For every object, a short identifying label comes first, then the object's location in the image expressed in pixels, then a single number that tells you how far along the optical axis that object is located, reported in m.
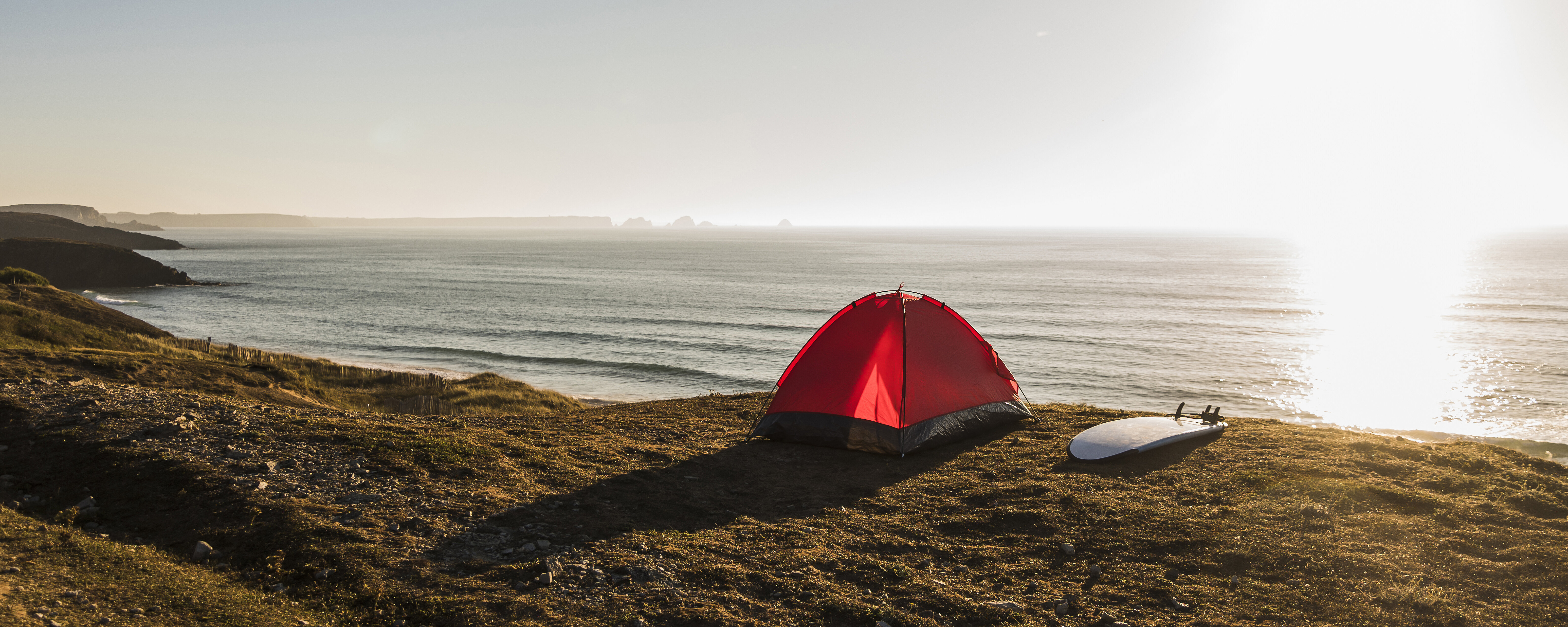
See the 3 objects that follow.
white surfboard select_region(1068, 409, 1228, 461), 10.71
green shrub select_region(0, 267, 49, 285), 37.94
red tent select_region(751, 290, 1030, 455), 11.56
